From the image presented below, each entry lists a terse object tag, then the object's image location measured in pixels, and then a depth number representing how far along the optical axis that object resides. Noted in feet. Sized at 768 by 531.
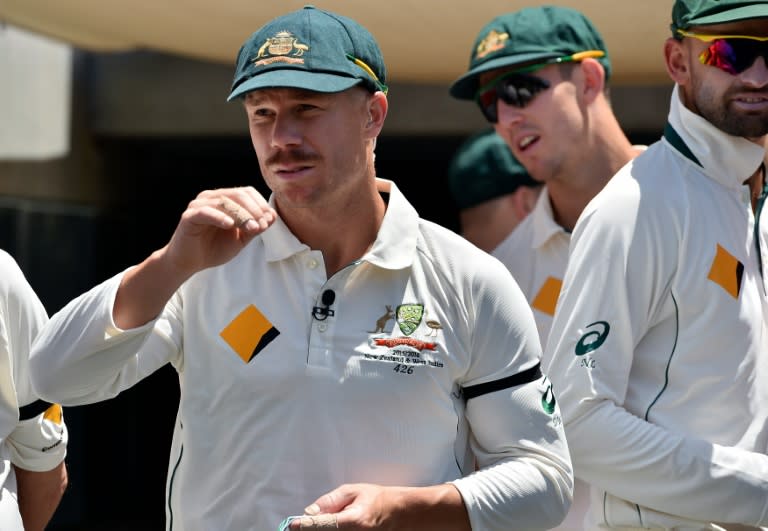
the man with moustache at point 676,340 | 18.83
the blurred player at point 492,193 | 30.19
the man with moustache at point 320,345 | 15.64
